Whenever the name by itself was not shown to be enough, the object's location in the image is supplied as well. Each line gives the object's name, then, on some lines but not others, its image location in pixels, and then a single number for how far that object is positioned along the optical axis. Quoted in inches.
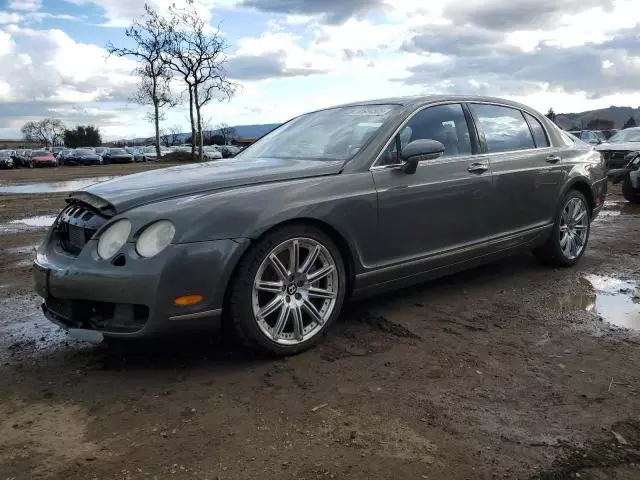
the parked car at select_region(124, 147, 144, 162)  2011.1
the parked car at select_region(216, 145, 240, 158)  2200.5
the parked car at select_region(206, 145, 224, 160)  1966.0
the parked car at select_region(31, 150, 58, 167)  1685.5
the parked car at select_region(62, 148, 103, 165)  1801.2
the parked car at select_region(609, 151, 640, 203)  432.8
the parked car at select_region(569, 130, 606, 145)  961.8
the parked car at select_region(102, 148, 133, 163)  1918.1
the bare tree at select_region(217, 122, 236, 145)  3218.5
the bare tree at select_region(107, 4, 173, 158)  1582.2
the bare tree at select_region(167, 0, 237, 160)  1549.0
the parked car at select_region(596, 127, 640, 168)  608.1
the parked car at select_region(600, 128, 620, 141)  937.9
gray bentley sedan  125.2
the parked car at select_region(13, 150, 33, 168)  1674.5
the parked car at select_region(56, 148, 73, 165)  1825.4
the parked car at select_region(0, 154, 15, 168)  1587.1
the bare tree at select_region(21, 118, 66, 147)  3865.7
